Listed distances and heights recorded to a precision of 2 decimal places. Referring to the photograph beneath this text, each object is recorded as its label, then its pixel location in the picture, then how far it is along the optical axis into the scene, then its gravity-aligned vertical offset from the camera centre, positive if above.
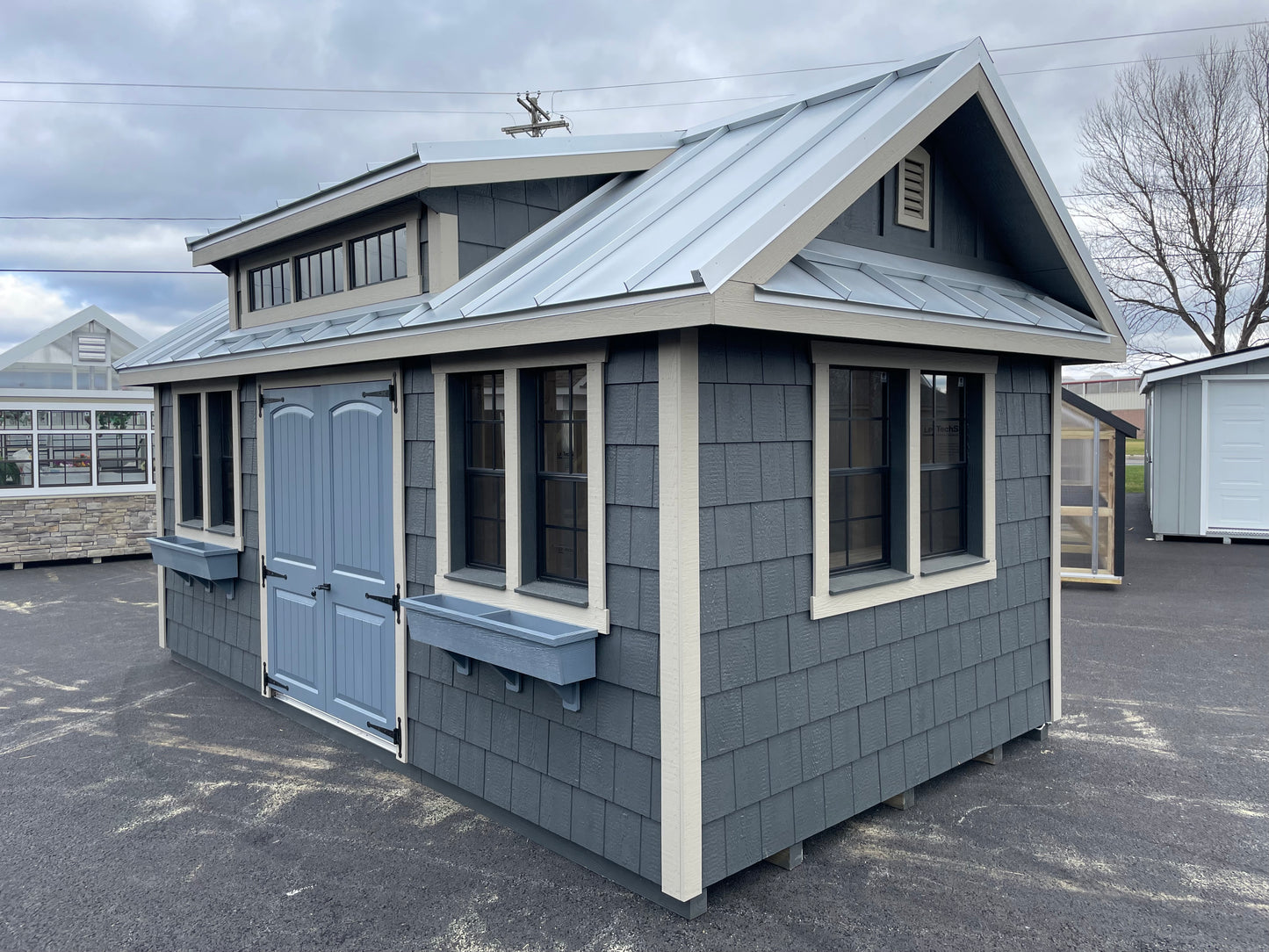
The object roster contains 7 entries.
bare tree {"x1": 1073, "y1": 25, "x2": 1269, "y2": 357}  17.75 +5.53
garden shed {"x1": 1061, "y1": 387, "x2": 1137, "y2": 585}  9.95 -0.48
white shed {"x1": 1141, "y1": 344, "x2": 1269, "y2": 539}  13.22 -0.01
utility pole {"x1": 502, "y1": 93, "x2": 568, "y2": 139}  15.72 +5.97
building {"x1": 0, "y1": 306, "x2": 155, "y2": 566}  12.27 +0.10
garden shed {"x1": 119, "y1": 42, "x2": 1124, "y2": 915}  3.48 -0.07
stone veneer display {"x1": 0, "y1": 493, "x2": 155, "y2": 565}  12.36 -1.05
